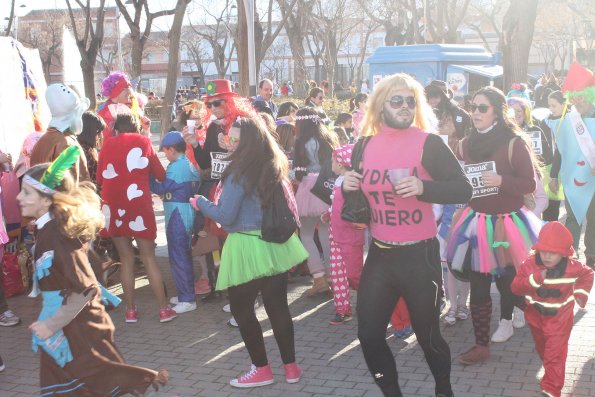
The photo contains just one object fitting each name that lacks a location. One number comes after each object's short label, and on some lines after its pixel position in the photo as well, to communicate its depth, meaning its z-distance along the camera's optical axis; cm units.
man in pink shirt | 425
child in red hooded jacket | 473
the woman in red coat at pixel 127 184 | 666
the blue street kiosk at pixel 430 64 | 1750
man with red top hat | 706
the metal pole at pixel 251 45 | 1164
